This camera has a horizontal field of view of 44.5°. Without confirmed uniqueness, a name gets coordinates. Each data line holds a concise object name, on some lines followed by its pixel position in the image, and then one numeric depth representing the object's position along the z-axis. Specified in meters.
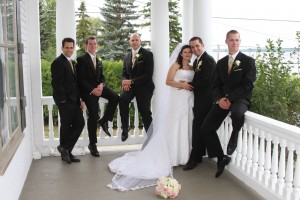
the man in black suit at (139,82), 5.83
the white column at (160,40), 5.91
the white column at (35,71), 5.55
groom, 5.04
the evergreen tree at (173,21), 18.50
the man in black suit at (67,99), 5.21
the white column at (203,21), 5.57
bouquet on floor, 3.97
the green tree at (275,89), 5.90
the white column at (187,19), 6.55
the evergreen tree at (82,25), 19.02
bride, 5.14
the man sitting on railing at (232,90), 4.35
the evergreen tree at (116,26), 18.90
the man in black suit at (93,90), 5.62
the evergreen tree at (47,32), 18.02
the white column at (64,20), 5.61
